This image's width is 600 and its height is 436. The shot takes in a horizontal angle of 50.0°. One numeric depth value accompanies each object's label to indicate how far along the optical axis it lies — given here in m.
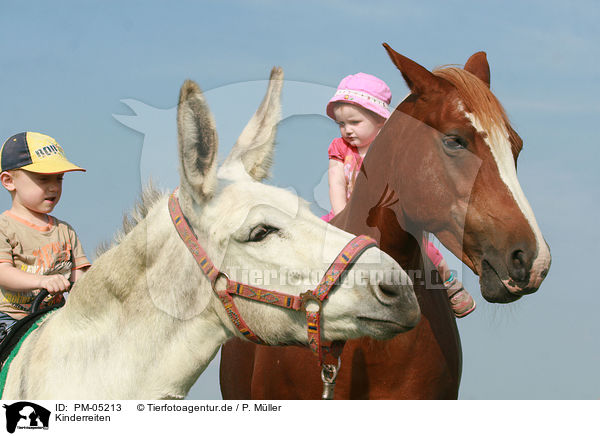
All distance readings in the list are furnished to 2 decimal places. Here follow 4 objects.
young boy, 3.65
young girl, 4.19
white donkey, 2.68
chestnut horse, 3.39
